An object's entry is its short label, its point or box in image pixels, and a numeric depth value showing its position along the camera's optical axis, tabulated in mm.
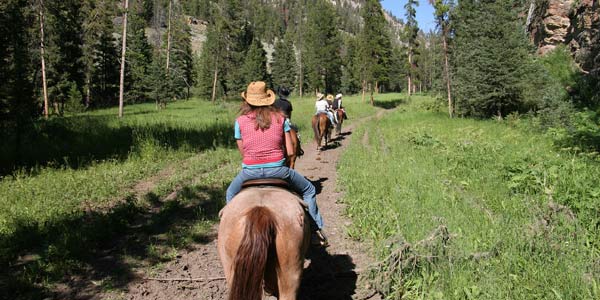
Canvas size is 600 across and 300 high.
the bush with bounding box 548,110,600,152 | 10415
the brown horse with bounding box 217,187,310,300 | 2566
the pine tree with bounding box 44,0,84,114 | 35000
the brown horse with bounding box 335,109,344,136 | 18562
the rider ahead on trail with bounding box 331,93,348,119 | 18531
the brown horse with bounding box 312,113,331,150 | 14094
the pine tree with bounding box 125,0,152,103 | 46625
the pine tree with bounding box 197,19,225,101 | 47844
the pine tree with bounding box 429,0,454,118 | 24875
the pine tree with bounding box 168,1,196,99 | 41219
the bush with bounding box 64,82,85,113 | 30500
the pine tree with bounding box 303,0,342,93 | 53625
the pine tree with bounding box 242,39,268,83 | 56094
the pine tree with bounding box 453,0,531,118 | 20156
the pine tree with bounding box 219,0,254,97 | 47816
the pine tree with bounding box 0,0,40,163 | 11281
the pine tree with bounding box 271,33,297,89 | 69562
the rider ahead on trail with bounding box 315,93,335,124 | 14945
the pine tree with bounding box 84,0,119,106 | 41906
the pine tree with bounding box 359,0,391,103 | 42969
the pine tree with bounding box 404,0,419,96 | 49969
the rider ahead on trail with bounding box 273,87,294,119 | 8299
